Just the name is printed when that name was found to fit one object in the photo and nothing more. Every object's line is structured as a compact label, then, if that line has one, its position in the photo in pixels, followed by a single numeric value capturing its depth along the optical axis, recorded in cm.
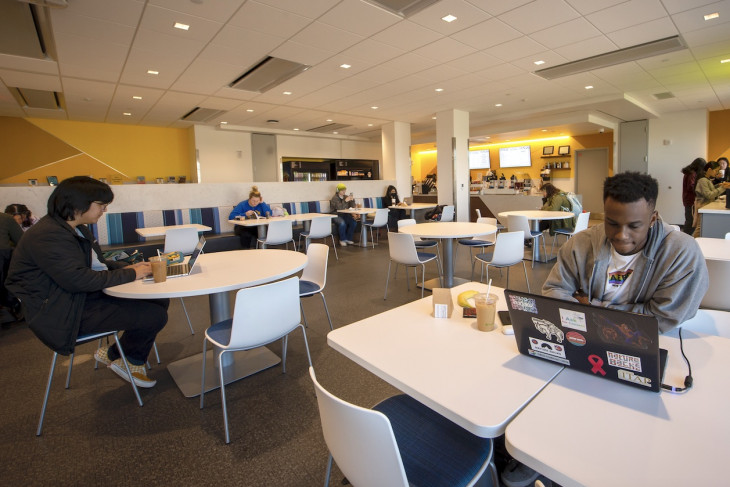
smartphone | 138
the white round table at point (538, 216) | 504
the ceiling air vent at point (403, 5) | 350
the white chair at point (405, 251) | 374
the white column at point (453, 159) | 855
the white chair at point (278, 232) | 543
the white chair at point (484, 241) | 463
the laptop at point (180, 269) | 223
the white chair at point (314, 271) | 284
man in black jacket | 193
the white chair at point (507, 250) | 364
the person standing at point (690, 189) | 657
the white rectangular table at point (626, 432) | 69
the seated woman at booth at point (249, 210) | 639
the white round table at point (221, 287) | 196
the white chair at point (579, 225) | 509
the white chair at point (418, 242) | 455
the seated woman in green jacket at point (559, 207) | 563
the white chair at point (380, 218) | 715
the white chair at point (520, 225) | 486
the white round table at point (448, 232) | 376
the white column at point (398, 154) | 994
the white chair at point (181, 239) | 463
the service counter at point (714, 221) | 466
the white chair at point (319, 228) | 600
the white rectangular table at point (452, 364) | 91
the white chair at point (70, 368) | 200
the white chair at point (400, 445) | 84
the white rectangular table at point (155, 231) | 491
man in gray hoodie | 121
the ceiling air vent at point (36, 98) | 604
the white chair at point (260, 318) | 187
